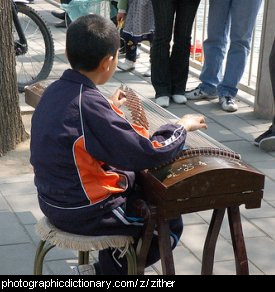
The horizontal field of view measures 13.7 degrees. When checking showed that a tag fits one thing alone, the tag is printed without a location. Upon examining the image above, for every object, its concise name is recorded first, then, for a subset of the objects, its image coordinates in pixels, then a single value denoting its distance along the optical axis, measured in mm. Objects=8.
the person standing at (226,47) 9847
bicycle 10402
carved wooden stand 4592
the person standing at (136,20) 11139
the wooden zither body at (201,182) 4496
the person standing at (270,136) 8595
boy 4442
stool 4654
